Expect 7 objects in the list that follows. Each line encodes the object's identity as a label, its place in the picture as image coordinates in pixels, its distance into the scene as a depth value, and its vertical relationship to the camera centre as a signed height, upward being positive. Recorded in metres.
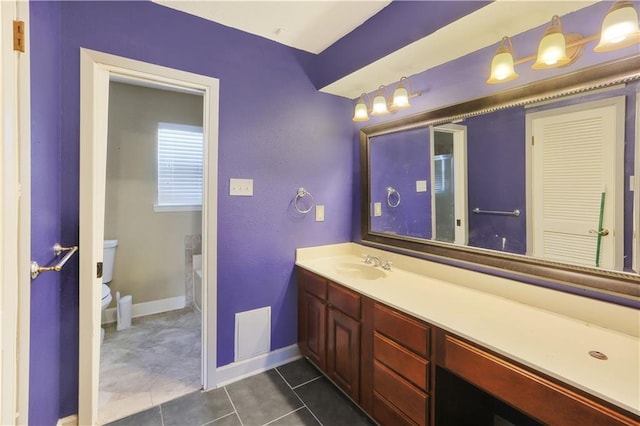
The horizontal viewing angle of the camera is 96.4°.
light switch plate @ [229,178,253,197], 1.99 +0.17
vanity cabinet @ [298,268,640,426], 0.89 -0.67
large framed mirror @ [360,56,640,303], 1.13 +0.15
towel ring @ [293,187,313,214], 2.26 +0.11
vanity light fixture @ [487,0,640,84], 0.97 +0.65
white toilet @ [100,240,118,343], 2.72 -0.47
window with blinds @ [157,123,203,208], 3.13 +0.51
